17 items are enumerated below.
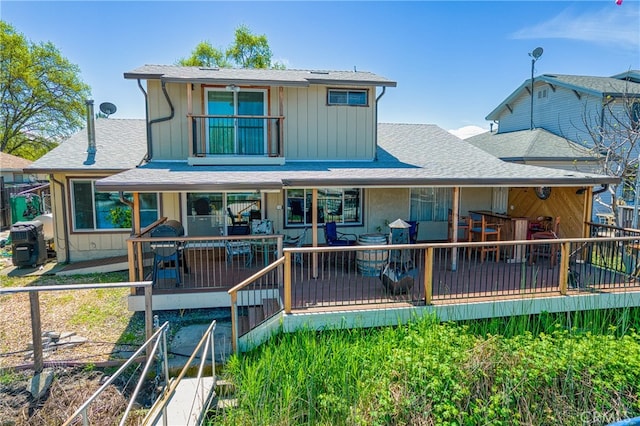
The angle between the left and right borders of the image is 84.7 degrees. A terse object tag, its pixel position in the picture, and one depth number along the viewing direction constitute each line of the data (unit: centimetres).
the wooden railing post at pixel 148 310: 487
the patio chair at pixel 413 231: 912
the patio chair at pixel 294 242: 839
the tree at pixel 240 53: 2948
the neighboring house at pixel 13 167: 1903
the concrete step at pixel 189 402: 417
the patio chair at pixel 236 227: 930
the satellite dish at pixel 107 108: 1226
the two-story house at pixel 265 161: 912
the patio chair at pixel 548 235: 806
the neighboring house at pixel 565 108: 1464
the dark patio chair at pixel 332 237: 825
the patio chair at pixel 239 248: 762
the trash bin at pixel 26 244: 984
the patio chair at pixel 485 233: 845
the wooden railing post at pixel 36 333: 480
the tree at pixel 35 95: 2517
